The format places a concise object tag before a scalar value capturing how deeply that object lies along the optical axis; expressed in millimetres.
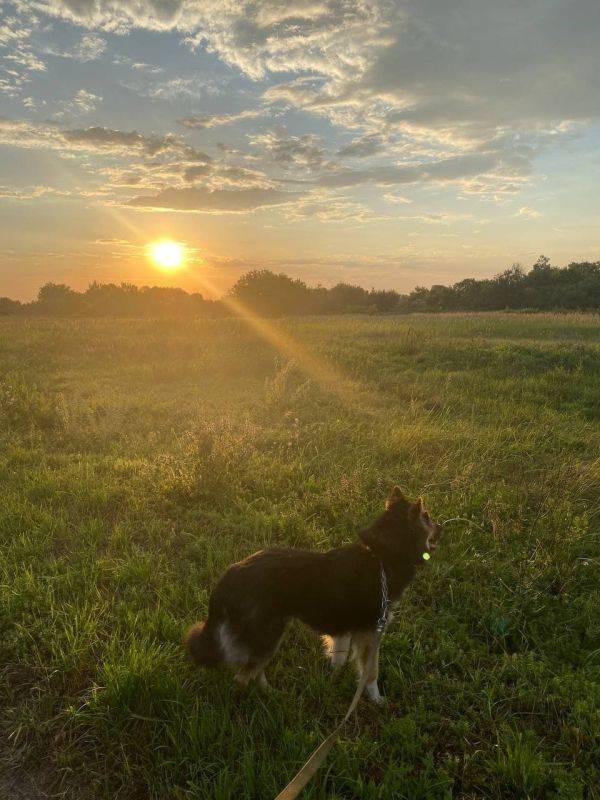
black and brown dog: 2922
